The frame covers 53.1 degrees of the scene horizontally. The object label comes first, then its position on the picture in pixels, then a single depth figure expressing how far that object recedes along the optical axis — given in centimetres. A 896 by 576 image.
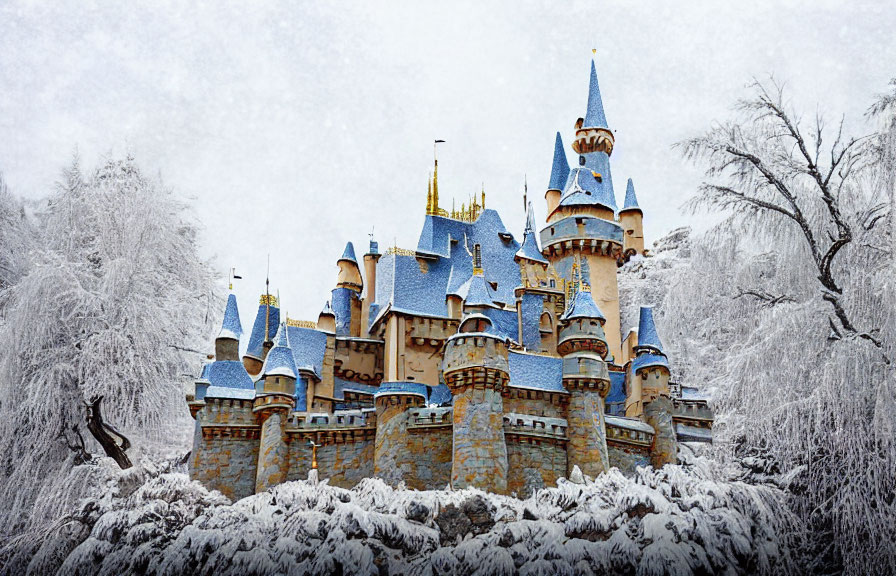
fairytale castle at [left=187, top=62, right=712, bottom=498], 2697
